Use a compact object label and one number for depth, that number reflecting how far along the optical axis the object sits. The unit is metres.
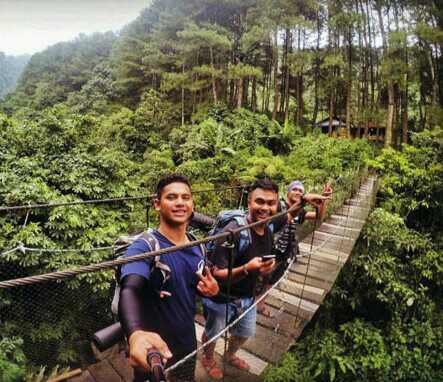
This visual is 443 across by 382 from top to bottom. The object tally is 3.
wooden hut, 18.08
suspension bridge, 1.72
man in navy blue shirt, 0.87
